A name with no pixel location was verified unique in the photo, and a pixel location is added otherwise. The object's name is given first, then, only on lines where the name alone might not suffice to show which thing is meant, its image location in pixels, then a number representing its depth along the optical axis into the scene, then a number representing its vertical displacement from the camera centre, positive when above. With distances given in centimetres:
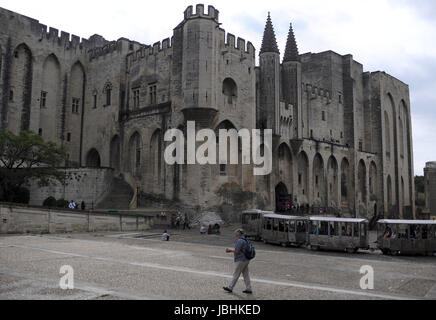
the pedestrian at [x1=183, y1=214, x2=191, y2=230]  3146 -147
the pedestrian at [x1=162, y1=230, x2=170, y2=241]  2308 -178
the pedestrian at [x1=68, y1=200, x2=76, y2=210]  2954 -14
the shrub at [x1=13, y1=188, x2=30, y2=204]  3331 +53
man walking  958 -133
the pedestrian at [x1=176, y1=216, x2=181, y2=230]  3158 -140
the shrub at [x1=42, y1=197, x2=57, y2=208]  3225 +6
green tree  2914 +310
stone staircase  3444 +53
